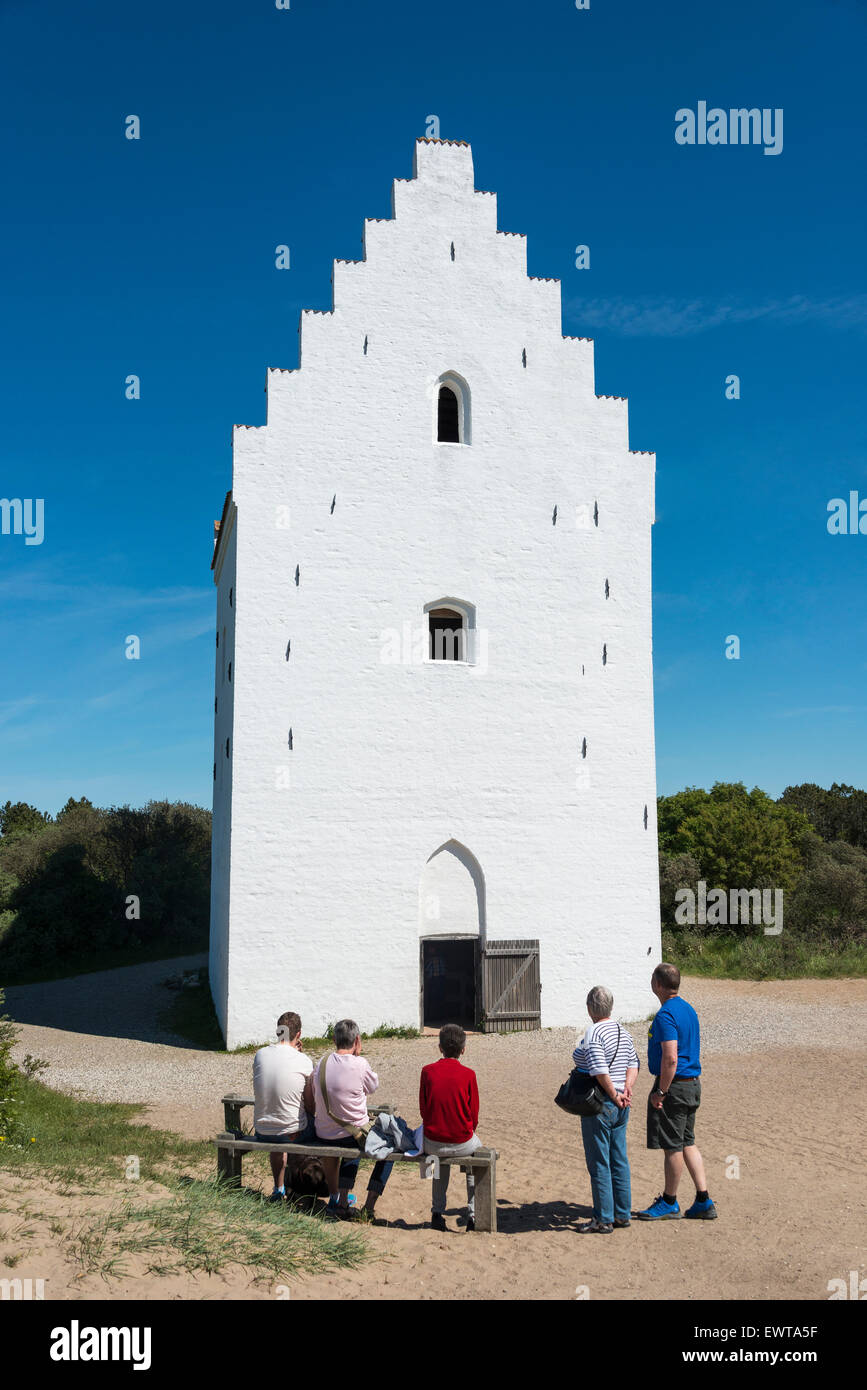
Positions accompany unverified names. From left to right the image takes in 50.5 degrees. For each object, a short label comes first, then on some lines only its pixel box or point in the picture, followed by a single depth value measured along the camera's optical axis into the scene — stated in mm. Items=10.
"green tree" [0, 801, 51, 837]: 40625
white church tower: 15266
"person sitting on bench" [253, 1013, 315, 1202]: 7164
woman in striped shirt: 6617
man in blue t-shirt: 6727
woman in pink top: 6938
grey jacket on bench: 6922
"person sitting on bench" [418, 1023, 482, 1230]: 6801
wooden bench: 6859
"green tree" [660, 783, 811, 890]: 30156
